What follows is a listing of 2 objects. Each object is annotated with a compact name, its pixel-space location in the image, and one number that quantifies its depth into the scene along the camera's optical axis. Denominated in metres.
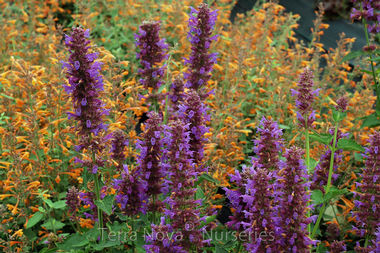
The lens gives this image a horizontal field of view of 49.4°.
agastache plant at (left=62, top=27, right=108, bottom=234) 2.20
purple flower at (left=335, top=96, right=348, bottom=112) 2.44
